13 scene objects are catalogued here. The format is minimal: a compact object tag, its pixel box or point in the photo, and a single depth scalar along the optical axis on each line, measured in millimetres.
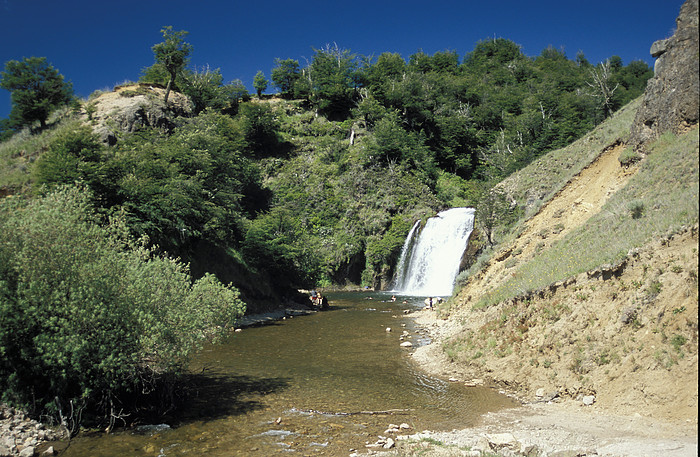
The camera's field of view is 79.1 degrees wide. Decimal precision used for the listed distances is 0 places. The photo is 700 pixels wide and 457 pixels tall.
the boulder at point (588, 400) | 10133
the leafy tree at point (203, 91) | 63406
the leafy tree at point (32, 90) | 40688
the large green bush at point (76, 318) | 9500
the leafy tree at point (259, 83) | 84438
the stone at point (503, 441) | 7949
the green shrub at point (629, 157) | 19391
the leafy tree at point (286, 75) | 83188
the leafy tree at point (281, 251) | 32031
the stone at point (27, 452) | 8312
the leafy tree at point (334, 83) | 73938
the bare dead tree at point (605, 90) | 55103
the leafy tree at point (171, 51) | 47812
